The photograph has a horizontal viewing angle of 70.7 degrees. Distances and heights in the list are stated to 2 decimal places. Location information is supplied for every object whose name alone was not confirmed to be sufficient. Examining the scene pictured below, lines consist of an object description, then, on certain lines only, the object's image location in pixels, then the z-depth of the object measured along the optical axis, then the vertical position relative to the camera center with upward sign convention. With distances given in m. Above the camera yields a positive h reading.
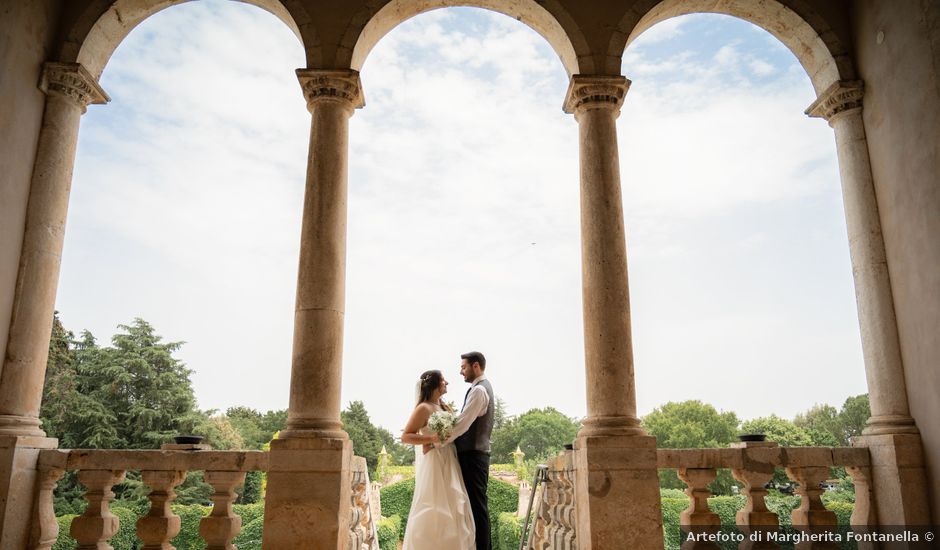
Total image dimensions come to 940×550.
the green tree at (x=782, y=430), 68.88 +1.27
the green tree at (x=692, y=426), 89.69 +2.16
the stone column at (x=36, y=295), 10.16 +2.40
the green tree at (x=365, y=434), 88.22 +1.13
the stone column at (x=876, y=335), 10.55 +1.77
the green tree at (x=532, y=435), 108.24 +1.16
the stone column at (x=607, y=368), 10.13 +1.17
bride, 10.18 -0.86
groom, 10.51 -0.01
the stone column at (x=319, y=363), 10.06 +1.25
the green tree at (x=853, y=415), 78.38 +3.24
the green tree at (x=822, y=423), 73.25 +2.56
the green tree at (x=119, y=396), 57.19 +4.42
